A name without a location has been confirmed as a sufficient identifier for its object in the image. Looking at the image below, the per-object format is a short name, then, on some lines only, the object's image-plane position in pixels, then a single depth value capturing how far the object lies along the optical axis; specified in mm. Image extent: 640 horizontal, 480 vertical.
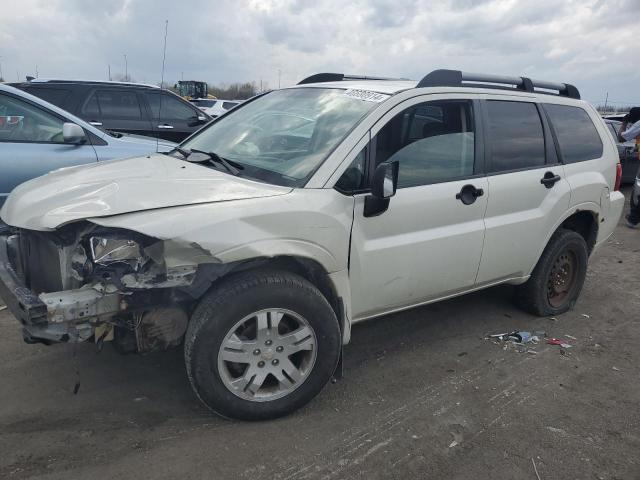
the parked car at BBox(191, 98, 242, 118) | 18686
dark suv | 7758
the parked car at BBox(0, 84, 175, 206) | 4844
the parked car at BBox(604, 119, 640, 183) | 11117
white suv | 2615
